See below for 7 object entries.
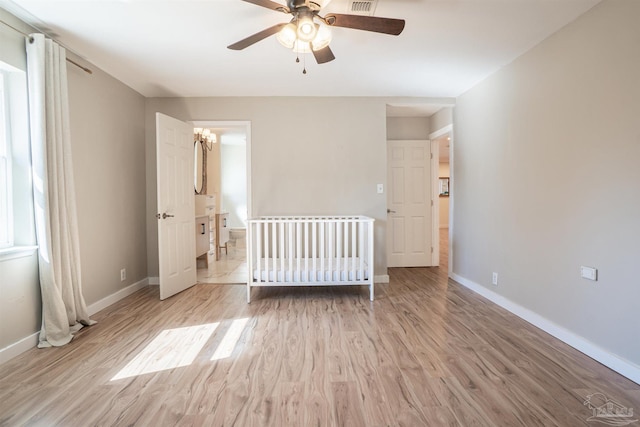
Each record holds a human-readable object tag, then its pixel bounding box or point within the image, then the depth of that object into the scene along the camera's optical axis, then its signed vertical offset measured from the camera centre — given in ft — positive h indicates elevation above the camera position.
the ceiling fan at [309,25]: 5.36 +3.46
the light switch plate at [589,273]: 6.32 -1.69
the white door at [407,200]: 14.55 +0.01
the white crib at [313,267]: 9.77 -2.34
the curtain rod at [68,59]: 6.33 +3.93
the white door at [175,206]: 10.05 -0.15
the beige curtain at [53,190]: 6.70 +0.32
